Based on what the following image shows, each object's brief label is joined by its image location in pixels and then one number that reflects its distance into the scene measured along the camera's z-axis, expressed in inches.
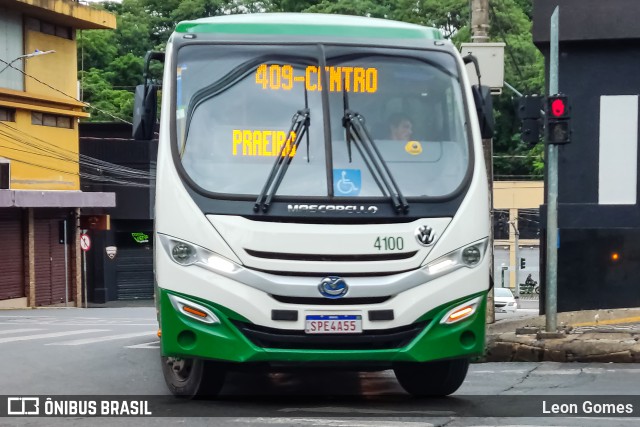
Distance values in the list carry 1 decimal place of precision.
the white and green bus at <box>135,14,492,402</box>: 341.4
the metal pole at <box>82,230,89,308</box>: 1877.5
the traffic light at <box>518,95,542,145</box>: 625.9
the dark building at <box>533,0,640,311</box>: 932.6
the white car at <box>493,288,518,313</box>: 2095.2
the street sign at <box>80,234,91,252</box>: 1851.6
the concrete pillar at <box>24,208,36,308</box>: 1715.1
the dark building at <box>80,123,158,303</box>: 2087.8
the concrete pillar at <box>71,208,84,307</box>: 1878.7
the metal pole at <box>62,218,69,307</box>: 1821.1
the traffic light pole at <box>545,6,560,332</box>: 604.2
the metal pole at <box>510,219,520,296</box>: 2497.8
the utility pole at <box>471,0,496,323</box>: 765.3
